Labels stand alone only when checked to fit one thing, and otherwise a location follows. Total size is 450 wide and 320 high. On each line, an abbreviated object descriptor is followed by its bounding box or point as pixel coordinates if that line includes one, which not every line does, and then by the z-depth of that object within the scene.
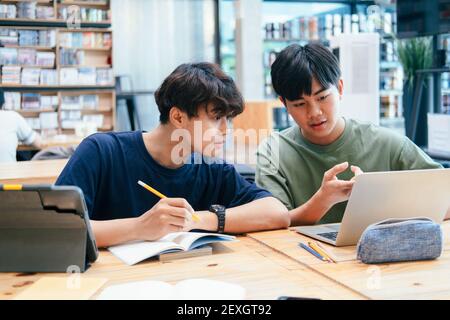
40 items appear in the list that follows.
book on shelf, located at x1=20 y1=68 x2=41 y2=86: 6.69
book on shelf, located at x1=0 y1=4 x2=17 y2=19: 6.62
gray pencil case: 1.22
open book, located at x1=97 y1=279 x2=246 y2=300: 1.00
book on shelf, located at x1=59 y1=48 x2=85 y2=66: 6.82
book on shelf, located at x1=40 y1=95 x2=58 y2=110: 6.80
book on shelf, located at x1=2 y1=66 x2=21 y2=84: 6.66
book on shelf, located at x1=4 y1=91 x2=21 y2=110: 6.59
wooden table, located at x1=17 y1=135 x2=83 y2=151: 4.40
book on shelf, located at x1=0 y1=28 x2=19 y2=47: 6.59
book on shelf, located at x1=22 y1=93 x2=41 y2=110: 6.70
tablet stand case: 1.18
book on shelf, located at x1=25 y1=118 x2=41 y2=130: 6.76
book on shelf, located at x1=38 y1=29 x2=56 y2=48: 6.72
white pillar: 6.93
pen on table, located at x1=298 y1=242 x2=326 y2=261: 1.29
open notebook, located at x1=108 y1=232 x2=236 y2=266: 1.29
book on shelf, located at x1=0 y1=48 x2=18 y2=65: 6.61
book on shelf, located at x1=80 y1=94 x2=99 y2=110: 6.98
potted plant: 4.20
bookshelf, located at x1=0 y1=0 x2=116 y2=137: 6.67
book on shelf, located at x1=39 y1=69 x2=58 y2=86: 6.75
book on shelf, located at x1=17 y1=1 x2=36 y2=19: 6.69
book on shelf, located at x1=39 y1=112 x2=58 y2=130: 6.82
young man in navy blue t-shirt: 1.54
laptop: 1.29
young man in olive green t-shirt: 1.76
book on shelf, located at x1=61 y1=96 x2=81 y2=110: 6.89
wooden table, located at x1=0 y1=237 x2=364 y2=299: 1.06
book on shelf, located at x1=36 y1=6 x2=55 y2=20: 6.76
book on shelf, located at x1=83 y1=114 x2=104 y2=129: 7.00
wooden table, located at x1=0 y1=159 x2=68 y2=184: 2.61
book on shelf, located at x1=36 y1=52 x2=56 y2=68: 6.72
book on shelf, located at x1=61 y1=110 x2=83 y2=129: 6.91
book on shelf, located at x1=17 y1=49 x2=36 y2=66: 6.67
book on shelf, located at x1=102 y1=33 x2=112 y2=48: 7.02
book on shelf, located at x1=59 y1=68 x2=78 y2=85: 6.83
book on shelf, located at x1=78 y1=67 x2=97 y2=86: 6.91
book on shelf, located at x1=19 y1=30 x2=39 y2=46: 6.67
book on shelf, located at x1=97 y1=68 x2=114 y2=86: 7.02
